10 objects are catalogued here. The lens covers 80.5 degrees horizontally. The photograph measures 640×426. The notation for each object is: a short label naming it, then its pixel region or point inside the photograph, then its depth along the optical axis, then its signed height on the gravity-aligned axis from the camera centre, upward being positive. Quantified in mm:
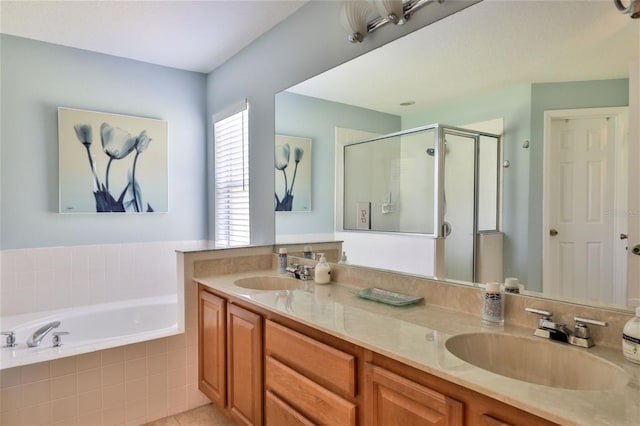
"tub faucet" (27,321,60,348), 2297 -790
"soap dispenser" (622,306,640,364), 997 -355
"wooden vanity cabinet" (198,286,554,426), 1020 -628
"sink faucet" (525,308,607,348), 1128 -385
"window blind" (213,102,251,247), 3002 +257
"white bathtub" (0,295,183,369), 2100 -802
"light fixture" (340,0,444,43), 1670 +902
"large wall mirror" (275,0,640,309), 1182 +359
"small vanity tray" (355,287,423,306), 1651 -409
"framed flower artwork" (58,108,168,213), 2879 +371
